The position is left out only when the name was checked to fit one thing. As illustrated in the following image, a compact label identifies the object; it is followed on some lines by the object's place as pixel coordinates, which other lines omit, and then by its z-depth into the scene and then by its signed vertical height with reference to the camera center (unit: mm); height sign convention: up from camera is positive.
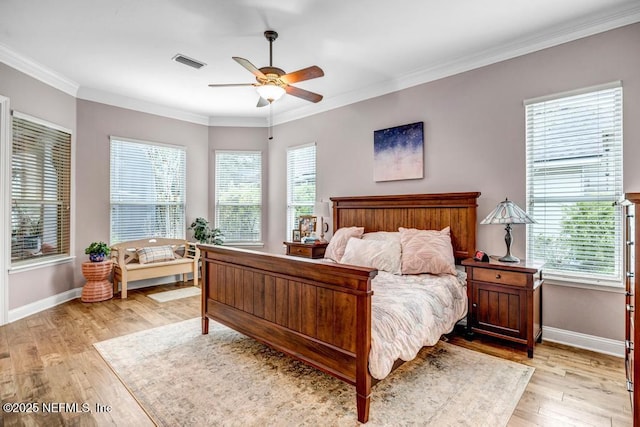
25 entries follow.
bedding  2029 -752
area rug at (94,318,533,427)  1974 -1244
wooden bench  4777 -751
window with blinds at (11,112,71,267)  3781 +271
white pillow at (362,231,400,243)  3644 -270
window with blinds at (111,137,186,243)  5051 +374
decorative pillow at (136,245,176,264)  4988 -658
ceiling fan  2744 +1204
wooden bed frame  1955 -627
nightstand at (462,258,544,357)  2777 -788
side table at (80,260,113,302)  4406 -960
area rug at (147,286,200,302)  4641 -1230
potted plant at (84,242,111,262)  4492 -552
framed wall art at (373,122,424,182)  3990 +793
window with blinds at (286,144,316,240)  5340 +525
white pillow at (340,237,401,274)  3373 -450
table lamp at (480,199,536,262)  2902 -31
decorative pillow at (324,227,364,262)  4031 -360
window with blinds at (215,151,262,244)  6062 +321
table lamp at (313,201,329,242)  4961 +50
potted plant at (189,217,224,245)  5586 -357
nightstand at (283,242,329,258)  4576 -524
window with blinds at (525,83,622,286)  2820 +287
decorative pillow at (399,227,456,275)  3215 -404
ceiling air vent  3610 +1751
